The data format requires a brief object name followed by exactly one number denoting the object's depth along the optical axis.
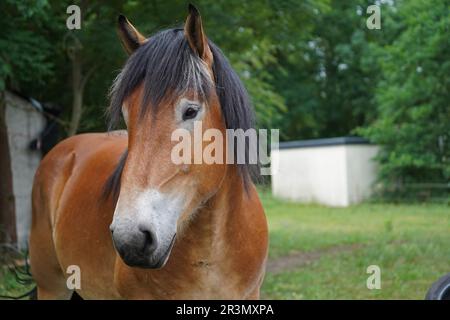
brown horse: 2.03
